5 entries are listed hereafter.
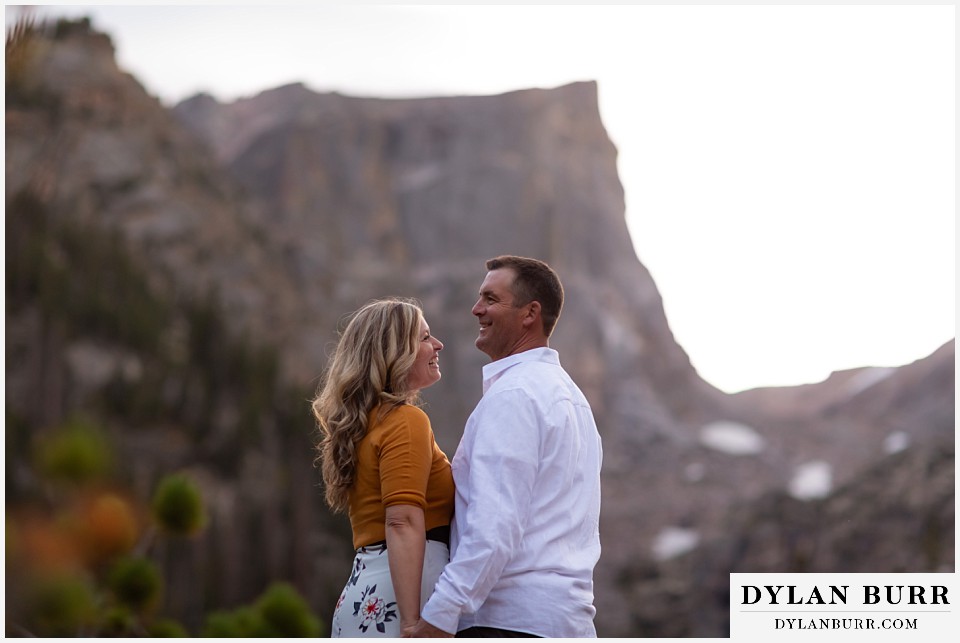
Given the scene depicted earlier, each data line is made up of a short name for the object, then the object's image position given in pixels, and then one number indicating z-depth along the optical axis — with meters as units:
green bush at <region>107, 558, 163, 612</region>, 7.14
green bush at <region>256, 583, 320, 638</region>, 8.23
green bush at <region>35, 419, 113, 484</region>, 8.35
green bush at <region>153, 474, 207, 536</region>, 6.80
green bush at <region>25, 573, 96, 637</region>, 7.68
